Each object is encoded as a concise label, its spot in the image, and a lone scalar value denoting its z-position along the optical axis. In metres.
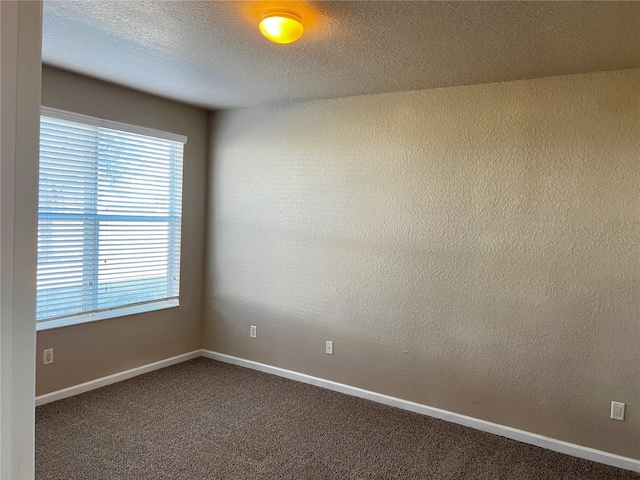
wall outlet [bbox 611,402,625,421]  2.75
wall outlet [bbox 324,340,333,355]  3.83
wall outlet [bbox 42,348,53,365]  3.31
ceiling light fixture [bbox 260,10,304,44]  2.08
